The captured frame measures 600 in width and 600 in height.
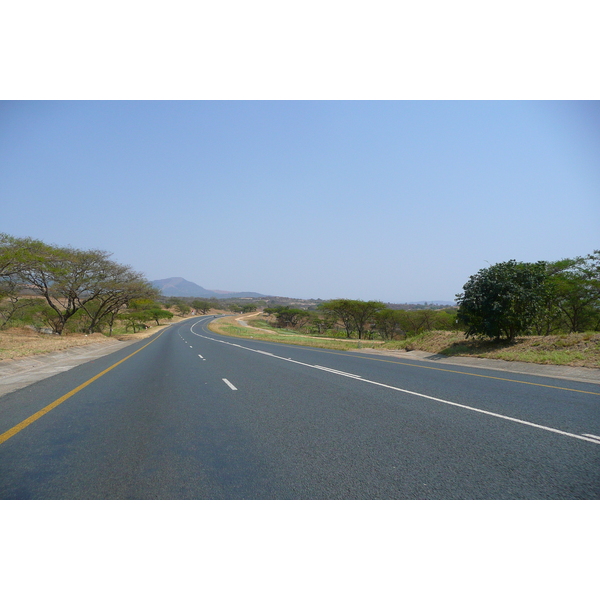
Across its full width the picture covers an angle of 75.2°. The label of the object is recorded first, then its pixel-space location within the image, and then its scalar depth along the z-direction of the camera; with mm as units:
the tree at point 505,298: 17188
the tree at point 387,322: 60562
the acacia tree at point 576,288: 29125
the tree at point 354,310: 56469
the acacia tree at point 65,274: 25984
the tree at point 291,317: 90812
